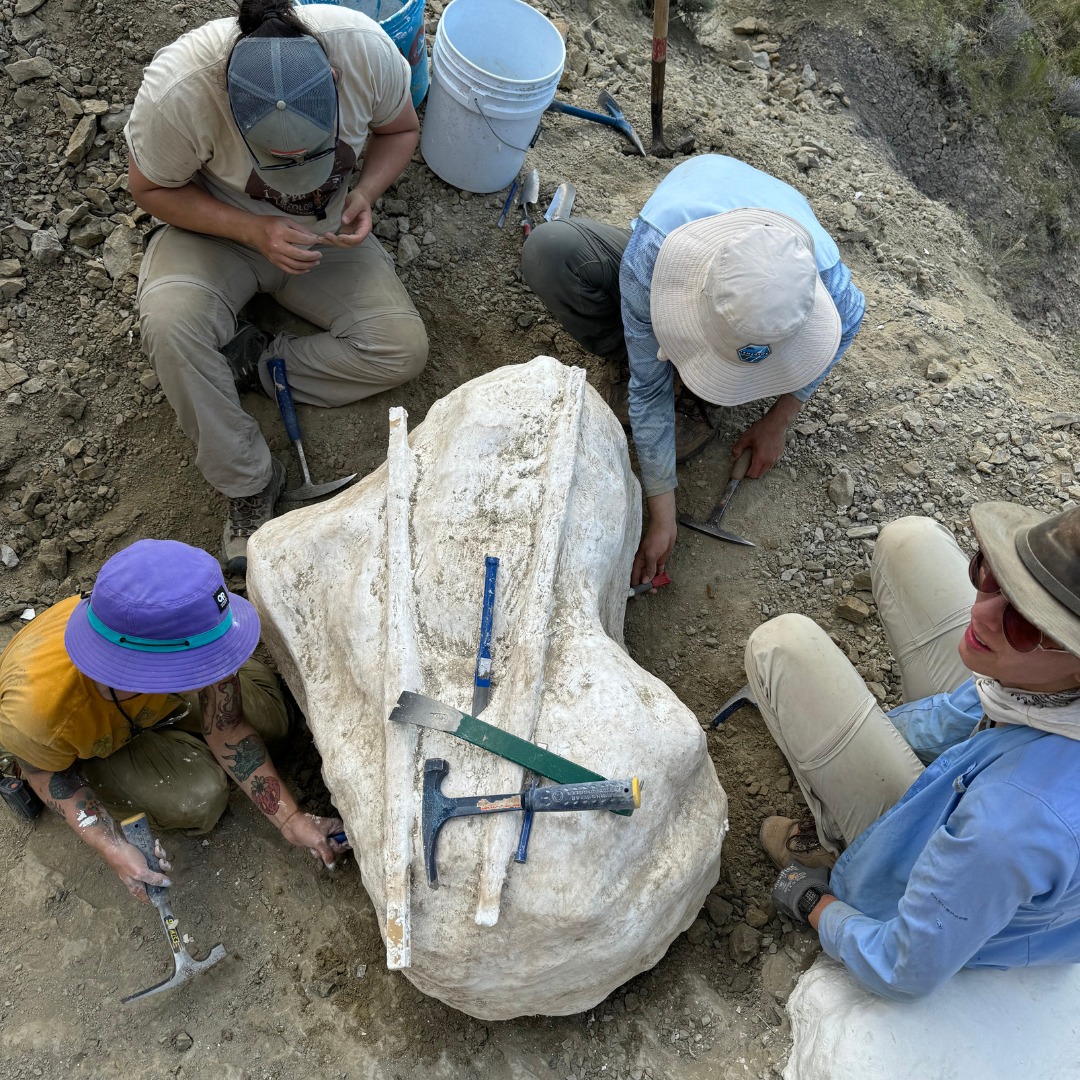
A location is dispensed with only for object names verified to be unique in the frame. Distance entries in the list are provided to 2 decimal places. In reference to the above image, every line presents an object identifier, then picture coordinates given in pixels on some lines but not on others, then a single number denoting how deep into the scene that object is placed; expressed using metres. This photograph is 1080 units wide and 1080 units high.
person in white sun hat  2.37
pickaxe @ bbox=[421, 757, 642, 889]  1.91
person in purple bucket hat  2.08
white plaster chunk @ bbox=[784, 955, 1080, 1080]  2.03
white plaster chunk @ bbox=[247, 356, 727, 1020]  1.94
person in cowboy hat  1.60
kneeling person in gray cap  2.56
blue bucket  3.33
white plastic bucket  3.41
